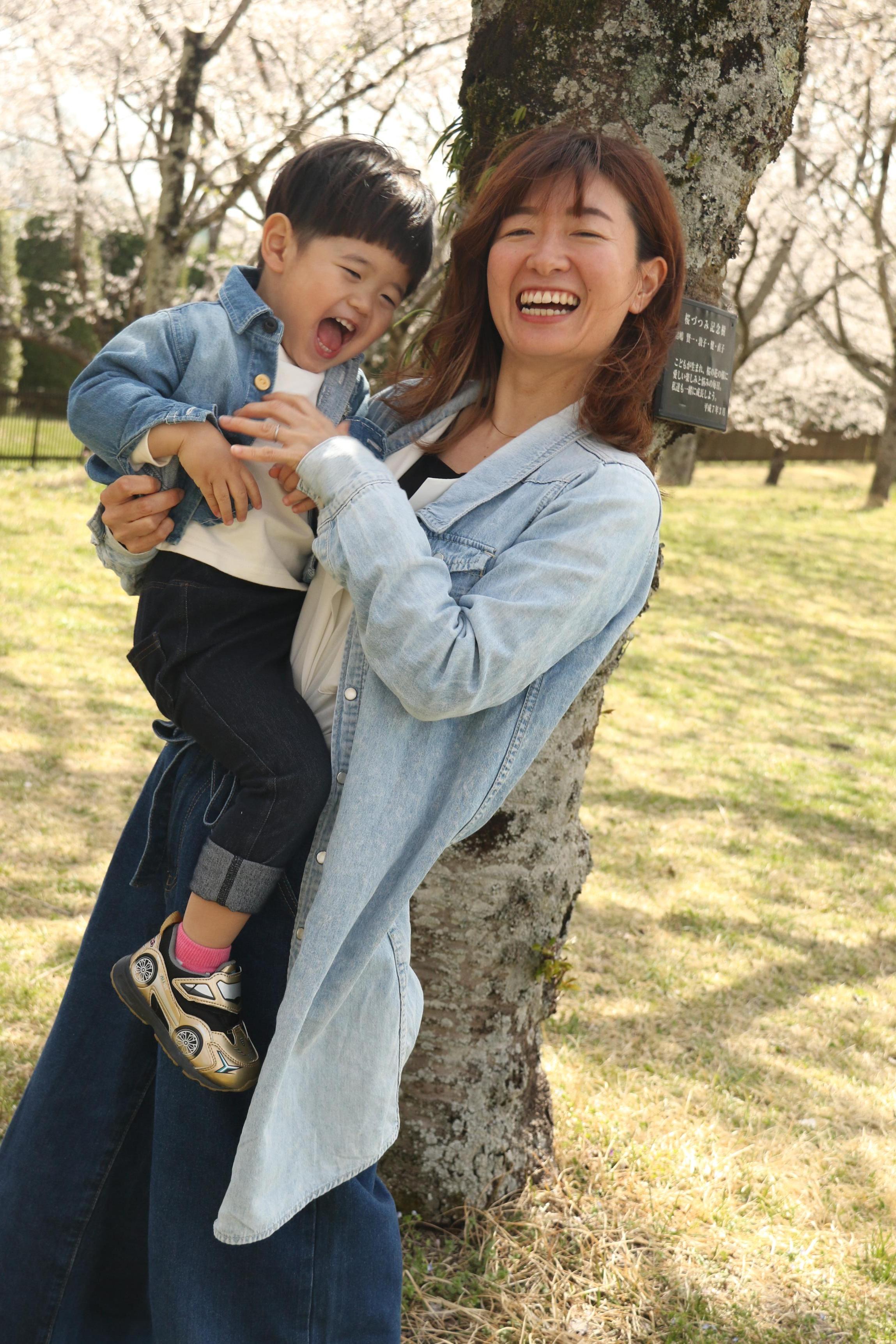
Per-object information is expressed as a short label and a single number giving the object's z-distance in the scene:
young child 1.55
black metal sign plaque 2.01
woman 1.42
